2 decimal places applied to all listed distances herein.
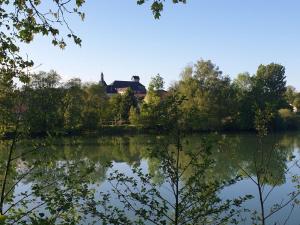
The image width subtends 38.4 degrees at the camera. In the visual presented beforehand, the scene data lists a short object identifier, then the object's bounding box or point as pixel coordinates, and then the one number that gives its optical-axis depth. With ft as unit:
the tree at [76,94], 176.04
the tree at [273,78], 247.44
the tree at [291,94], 296.69
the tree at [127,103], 210.38
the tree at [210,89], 190.19
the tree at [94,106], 182.27
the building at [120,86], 369.09
